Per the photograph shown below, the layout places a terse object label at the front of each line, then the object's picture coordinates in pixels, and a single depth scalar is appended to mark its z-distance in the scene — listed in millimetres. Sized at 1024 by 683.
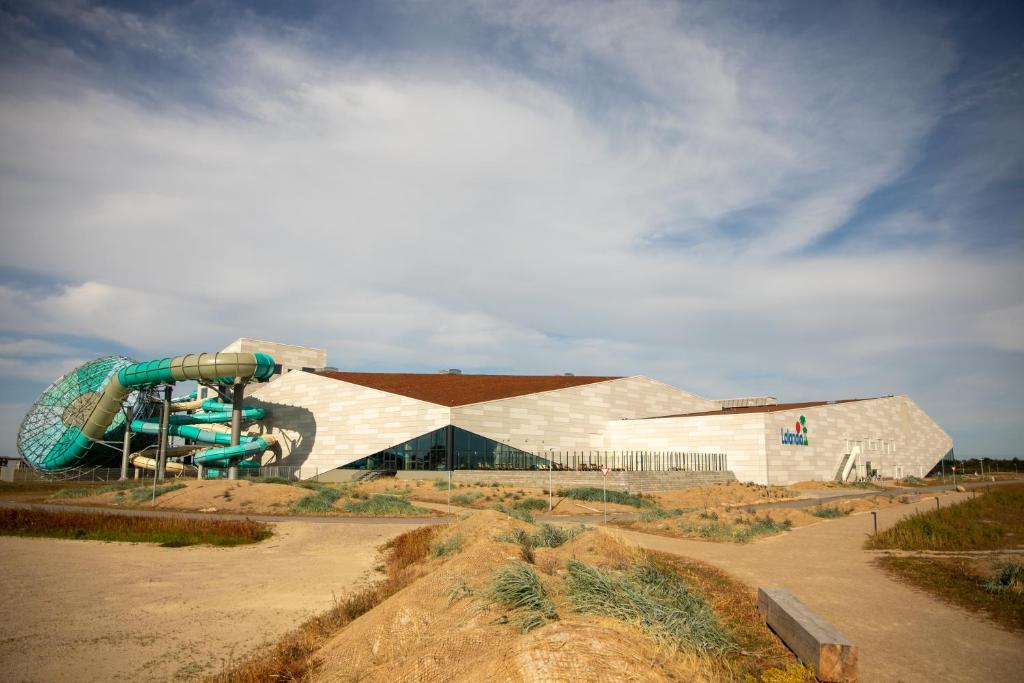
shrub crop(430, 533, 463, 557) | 15102
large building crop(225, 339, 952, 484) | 54812
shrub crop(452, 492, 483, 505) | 38481
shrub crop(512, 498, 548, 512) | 33731
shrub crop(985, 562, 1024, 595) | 12141
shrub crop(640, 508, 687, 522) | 28016
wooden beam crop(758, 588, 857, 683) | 7684
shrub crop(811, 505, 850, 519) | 28781
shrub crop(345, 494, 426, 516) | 30484
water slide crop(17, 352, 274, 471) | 56469
